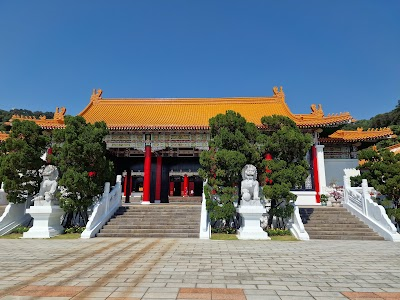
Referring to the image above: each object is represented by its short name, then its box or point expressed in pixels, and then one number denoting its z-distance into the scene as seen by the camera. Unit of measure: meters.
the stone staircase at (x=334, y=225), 9.52
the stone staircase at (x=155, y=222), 9.71
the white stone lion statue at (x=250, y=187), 9.42
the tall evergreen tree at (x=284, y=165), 9.63
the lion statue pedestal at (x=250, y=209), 9.06
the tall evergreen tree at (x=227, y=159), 9.54
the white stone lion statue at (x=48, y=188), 9.74
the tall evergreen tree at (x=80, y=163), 9.93
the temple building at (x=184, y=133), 15.77
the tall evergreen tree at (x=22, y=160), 9.99
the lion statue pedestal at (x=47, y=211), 9.43
